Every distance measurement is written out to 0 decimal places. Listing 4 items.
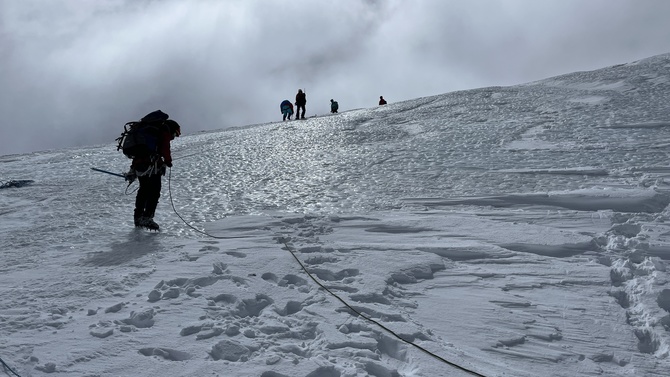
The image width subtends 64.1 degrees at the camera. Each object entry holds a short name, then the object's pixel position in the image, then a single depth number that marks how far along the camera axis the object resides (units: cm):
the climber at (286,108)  2592
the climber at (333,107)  2850
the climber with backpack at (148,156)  709
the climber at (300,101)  2480
